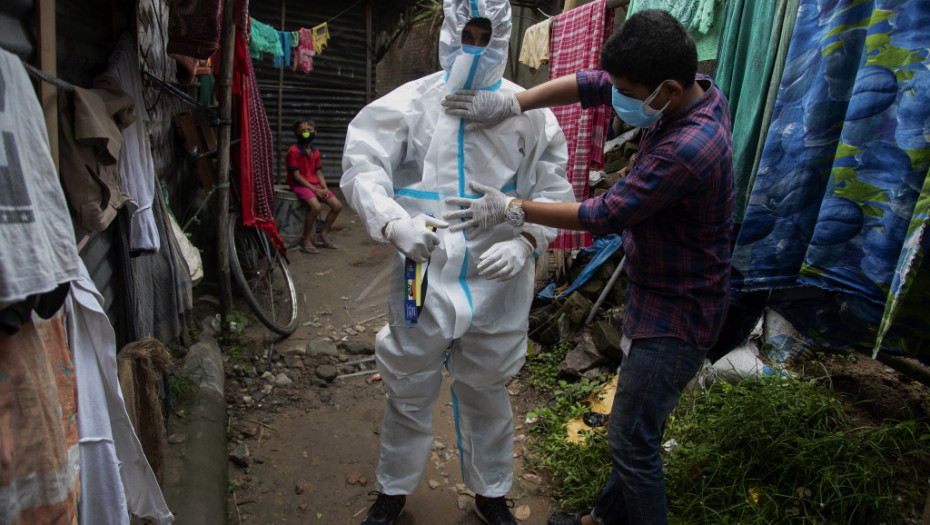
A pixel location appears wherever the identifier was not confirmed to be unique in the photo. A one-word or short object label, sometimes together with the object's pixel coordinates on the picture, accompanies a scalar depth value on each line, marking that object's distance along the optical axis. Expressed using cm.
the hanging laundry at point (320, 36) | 855
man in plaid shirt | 180
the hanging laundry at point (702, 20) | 299
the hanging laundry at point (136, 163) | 250
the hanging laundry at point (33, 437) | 117
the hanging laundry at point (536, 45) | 447
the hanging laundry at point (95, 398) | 148
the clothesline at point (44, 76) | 138
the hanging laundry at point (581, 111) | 394
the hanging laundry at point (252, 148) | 443
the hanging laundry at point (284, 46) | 815
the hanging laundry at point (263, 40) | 746
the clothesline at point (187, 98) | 316
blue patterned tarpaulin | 187
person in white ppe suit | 220
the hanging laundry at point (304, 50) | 828
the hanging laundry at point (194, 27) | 270
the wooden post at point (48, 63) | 147
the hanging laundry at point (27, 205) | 109
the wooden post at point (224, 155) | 406
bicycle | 482
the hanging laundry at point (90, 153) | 178
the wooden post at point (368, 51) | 1020
